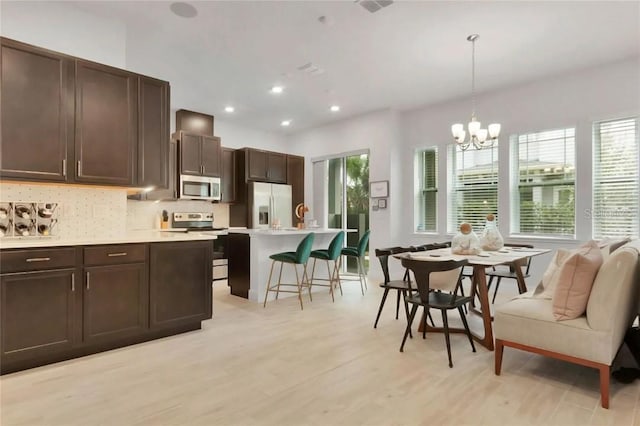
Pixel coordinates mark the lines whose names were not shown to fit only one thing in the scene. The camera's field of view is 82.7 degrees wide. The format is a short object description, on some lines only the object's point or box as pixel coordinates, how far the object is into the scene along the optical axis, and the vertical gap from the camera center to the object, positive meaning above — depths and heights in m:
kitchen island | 4.66 -0.55
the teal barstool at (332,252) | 4.77 -0.51
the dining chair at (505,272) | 3.84 -0.64
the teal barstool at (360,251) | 4.94 -0.52
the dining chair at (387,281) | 3.39 -0.64
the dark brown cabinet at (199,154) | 5.94 +1.01
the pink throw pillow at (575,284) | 2.22 -0.43
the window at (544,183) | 4.86 +0.43
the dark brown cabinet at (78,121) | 2.69 +0.77
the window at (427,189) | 6.25 +0.44
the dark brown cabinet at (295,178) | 7.52 +0.75
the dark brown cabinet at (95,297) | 2.51 -0.66
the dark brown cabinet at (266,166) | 6.80 +0.93
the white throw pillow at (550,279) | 2.81 -0.54
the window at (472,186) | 5.57 +0.44
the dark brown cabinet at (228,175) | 6.70 +0.72
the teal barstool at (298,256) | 4.31 -0.50
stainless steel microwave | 5.91 +0.44
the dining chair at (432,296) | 2.64 -0.66
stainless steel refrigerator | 6.70 +0.19
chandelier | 3.82 +0.89
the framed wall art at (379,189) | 6.27 +0.44
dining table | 2.96 -0.39
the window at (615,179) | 4.35 +0.43
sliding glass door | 6.93 +0.36
